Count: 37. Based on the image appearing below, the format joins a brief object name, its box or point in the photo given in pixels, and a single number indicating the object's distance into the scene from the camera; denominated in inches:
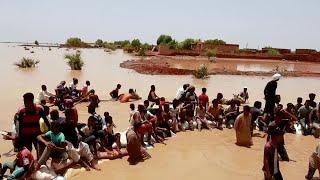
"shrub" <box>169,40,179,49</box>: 2576.8
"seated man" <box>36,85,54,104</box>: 526.3
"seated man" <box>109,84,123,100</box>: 636.7
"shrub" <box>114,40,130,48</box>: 3916.8
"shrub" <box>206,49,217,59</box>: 2094.0
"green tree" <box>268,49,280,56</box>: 2405.3
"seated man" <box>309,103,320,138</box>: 444.1
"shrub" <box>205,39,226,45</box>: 2833.2
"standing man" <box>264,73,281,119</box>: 439.5
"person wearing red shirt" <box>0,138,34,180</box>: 260.1
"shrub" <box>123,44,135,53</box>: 2840.1
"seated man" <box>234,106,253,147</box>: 383.6
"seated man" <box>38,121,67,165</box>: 278.1
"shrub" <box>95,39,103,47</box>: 4164.9
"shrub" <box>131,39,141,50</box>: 3299.7
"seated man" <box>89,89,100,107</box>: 567.5
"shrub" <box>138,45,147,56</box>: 2283.0
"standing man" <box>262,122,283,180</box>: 253.8
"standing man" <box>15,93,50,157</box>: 285.4
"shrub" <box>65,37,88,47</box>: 3966.5
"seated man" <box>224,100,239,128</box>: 461.1
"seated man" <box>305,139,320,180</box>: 281.3
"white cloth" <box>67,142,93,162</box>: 299.2
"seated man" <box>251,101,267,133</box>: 446.0
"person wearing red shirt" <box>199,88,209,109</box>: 475.0
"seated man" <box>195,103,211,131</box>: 453.7
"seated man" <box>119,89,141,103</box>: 614.7
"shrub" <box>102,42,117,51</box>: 3239.7
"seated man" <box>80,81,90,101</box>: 594.5
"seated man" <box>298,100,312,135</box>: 452.5
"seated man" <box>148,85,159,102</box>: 540.4
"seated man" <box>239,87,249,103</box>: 623.8
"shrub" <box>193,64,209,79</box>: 1072.8
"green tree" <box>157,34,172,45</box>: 3253.0
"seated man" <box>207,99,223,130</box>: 458.3
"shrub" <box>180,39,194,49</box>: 2699.3
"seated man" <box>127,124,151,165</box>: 327.6
